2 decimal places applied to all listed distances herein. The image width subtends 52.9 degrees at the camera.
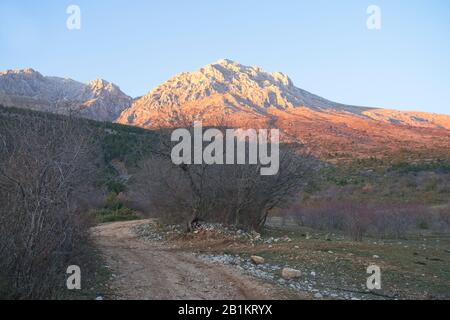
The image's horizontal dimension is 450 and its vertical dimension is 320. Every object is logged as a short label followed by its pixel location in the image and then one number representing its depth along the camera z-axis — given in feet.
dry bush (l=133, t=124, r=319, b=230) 60.64
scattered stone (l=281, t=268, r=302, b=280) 34.07
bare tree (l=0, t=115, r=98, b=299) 23.66
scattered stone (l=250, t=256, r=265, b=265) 39.68
